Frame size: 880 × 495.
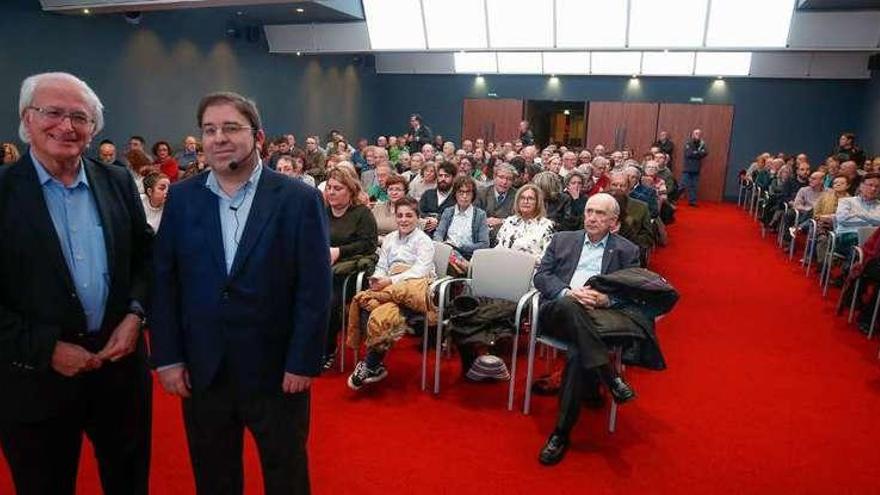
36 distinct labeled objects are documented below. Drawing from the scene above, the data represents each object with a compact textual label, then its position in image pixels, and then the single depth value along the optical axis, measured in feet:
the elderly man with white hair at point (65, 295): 4.81
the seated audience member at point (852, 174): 22.22
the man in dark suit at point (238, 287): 4.93
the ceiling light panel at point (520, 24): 34.76
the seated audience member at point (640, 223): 15.97
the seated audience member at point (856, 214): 17.71
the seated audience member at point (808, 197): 22.95
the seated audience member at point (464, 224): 14.38
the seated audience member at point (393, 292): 10.66
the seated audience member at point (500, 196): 17.53
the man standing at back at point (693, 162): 41.09
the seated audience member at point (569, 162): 26.58
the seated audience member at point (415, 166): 22.67
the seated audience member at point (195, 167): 17.59
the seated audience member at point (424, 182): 19.27
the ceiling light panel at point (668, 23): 32.14
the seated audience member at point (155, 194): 13.60
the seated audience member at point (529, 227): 13.58
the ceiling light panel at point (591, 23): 33.30
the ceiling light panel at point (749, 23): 31.19
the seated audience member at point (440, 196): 16.90
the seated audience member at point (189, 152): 26.50
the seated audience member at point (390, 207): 14.73
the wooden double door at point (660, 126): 43.50
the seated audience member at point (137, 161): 22.35
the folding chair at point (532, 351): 9.73
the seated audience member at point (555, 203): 17.52
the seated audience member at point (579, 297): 8.98
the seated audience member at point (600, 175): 20.63
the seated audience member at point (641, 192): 19.11
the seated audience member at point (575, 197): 17.71
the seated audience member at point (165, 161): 24.06
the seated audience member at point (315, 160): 26.02
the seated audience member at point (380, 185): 19.58
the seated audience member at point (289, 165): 18.12
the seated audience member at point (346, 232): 12.11
